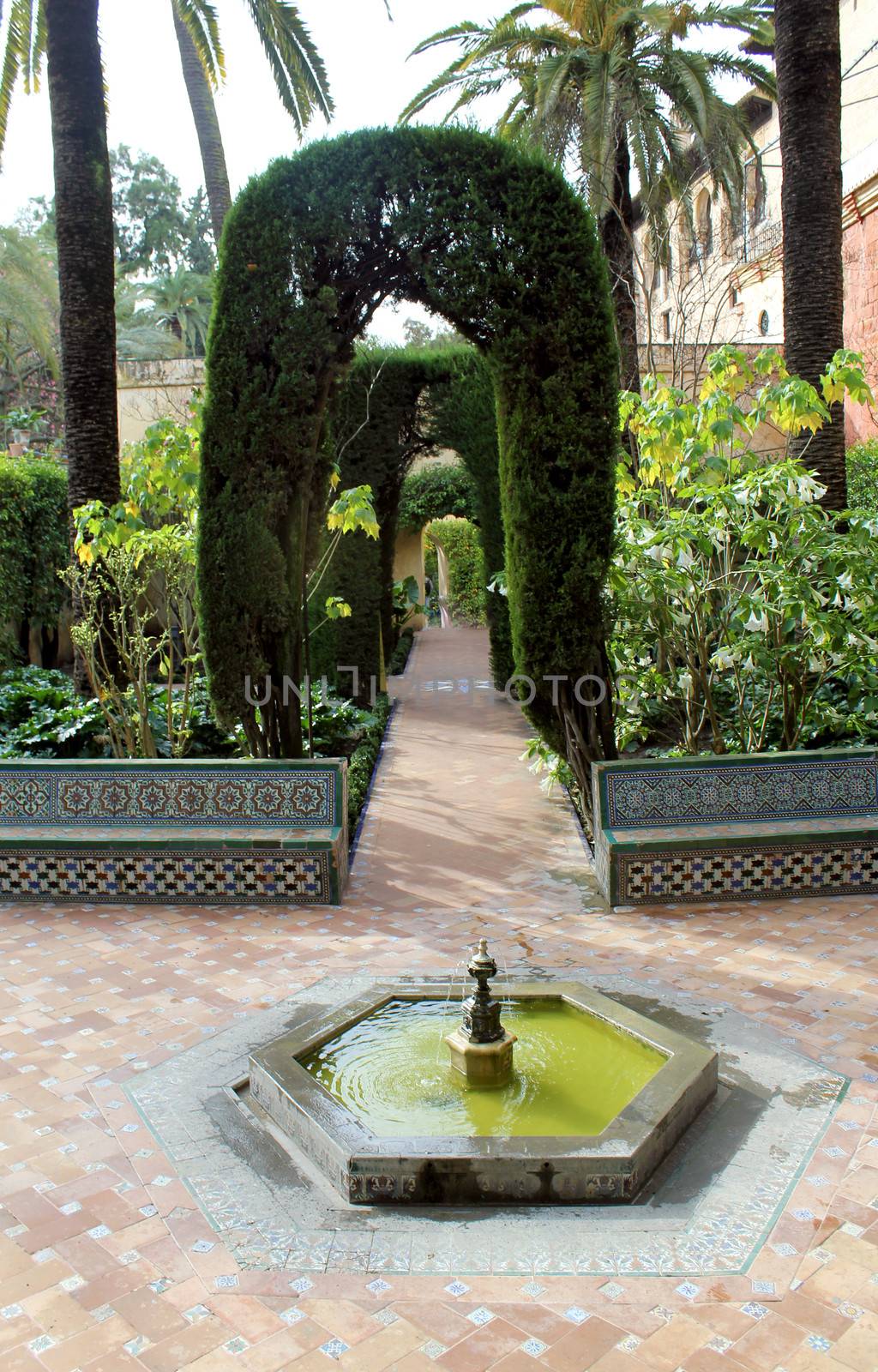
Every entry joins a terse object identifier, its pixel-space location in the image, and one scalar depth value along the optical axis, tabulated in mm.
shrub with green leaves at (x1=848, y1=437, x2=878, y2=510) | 12094
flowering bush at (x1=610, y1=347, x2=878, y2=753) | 5391
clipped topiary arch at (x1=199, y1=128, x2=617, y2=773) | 5238
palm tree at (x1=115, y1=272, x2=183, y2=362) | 29266
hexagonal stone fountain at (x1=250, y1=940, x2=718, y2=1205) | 2711
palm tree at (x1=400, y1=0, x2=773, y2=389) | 11211
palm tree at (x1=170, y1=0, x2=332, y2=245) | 10688
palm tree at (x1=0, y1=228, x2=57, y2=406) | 22125
